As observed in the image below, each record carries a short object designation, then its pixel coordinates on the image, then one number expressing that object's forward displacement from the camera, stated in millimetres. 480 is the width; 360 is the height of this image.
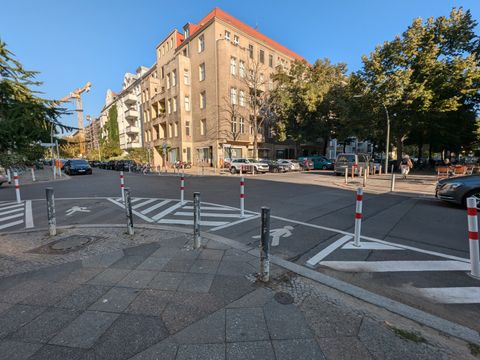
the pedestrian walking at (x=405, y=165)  17094
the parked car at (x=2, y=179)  14944
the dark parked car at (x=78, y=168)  25500
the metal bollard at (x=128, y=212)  4867
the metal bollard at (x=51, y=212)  5025
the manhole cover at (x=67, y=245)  4359
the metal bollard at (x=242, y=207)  6941
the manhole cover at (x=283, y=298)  2777
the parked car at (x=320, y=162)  32719
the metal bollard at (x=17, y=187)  8848
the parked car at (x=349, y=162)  20036
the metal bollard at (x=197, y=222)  4366
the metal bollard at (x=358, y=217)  4469
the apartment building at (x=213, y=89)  31547
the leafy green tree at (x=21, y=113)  12531
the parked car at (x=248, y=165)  24423
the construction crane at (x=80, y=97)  92125
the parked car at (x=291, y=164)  28266
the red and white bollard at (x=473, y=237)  3246
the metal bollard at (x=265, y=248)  3188
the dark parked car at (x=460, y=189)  7570
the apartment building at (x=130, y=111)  48750
